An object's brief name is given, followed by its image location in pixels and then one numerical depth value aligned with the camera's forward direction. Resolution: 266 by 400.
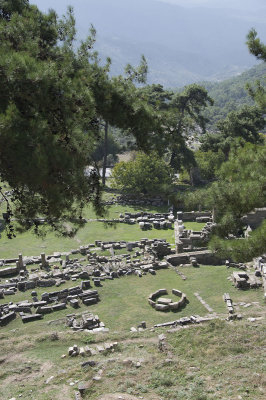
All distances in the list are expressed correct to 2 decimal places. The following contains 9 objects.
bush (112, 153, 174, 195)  35.84
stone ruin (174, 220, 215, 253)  23.22
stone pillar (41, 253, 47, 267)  21.97
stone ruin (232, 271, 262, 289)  16.95
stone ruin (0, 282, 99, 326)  15.84
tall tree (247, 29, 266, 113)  12.55
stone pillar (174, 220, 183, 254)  23.14
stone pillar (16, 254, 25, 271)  21.75
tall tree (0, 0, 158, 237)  7.73
